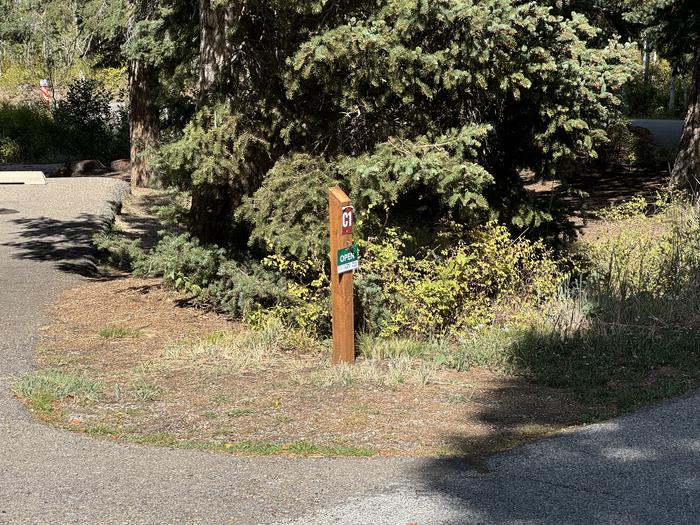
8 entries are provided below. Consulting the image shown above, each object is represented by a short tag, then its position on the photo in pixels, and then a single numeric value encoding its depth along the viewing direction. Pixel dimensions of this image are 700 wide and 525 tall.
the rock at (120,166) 23.38
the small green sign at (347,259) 7.54
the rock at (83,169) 21.86
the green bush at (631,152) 22.81
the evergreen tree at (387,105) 8.54
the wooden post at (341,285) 7.48
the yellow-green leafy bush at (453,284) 8.55
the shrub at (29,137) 25.70
